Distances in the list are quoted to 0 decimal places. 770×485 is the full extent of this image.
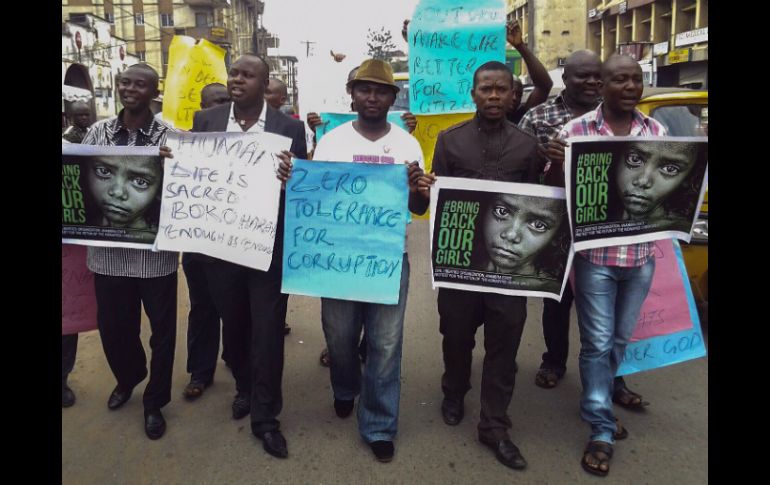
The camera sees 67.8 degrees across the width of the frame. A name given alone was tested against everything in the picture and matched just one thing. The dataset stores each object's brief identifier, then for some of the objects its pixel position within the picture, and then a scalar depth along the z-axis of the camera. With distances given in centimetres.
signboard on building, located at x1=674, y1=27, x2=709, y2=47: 2200
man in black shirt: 296
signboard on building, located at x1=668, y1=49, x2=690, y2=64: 2270
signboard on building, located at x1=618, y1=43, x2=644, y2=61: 2195
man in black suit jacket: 309
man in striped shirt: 319
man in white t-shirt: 300
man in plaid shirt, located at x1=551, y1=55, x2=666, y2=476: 290
